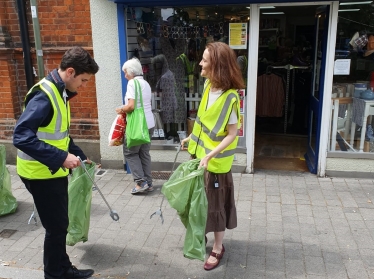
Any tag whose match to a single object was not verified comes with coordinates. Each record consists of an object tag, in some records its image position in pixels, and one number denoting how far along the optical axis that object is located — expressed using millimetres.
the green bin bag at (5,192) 4281
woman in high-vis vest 2971
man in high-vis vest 2504
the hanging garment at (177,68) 5520
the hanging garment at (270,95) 7570
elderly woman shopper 4590
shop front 5023
